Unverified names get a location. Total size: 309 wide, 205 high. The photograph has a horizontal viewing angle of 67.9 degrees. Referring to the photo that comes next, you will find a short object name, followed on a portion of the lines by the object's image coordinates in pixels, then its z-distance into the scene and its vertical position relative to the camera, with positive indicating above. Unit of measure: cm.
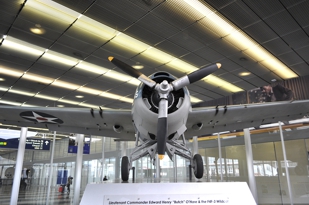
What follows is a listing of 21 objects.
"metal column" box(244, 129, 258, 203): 1171 +27
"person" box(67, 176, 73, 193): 1570 -87
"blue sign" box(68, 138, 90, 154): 1451 +135
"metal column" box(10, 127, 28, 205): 1071 +16
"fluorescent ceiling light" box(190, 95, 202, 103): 1291 +375
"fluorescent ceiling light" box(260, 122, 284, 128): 1167 +210
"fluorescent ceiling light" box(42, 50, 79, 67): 813 +389
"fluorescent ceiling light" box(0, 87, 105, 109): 1130 +364
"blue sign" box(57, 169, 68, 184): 1612 -54
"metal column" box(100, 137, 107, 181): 1553 +96
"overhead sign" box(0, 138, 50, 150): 1298 +140
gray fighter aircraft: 422 +127
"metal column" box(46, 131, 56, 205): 1154 +1
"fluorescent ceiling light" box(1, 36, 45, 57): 733 +390
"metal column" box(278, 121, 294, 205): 1044 -8
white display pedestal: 249 -27
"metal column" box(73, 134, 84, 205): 1314 +6
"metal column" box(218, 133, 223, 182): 1366 +112
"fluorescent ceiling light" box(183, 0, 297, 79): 622 +402
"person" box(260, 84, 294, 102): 1049 +337
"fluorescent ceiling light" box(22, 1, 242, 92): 657 +404
